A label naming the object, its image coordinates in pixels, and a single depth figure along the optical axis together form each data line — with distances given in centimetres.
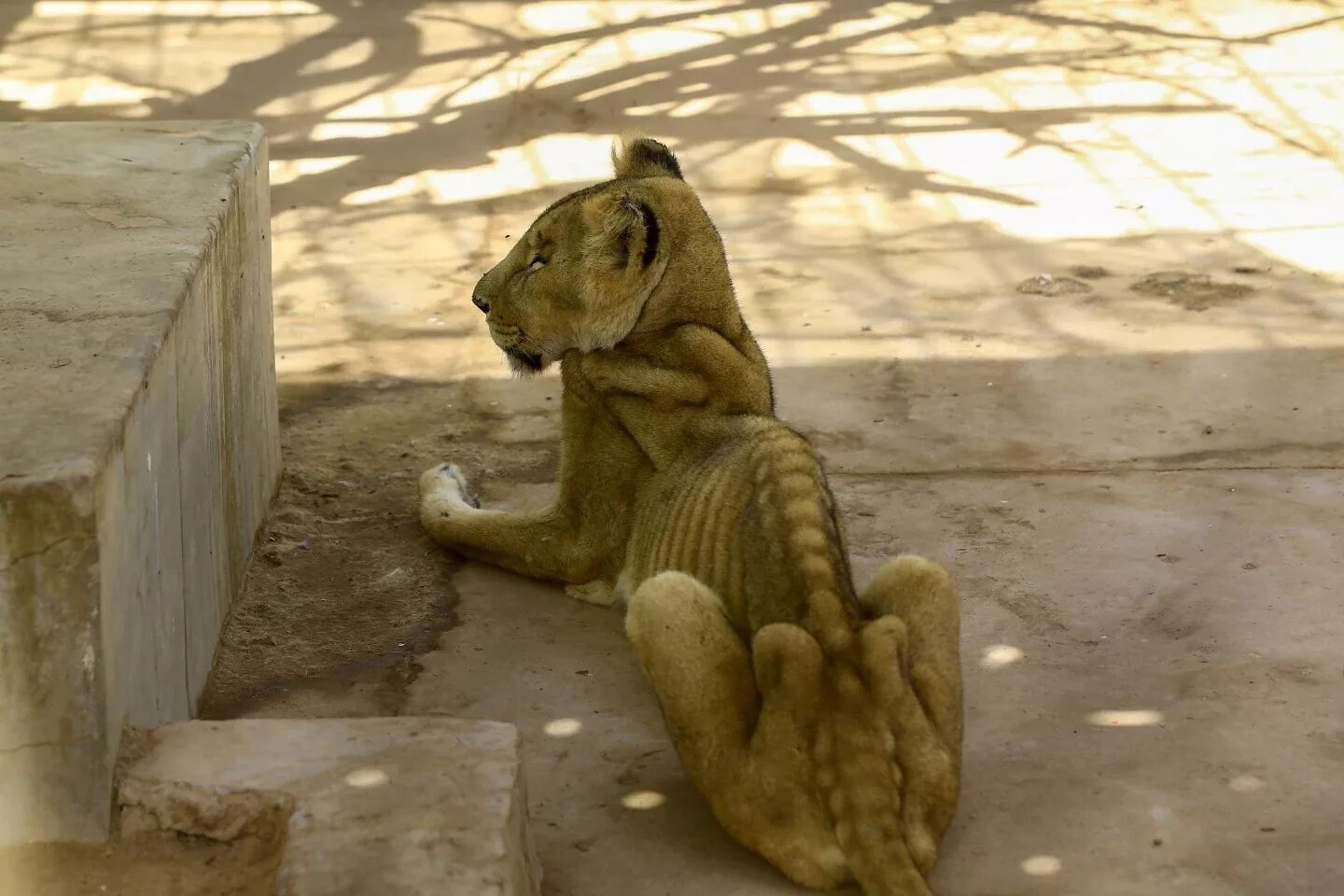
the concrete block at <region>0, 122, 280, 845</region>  652
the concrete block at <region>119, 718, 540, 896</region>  627
